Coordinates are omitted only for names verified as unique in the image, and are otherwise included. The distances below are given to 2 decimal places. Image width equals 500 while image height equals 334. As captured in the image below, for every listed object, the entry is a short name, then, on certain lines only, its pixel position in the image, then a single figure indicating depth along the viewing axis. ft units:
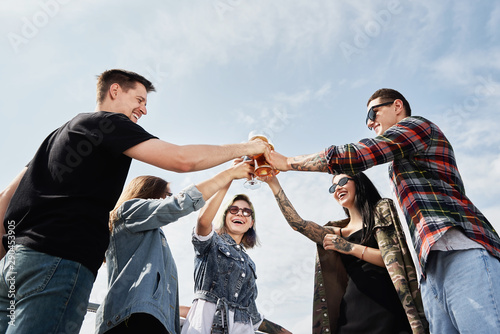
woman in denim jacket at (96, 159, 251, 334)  8.86
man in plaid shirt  8.50
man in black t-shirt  6.91
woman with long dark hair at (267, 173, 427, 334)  11.87
